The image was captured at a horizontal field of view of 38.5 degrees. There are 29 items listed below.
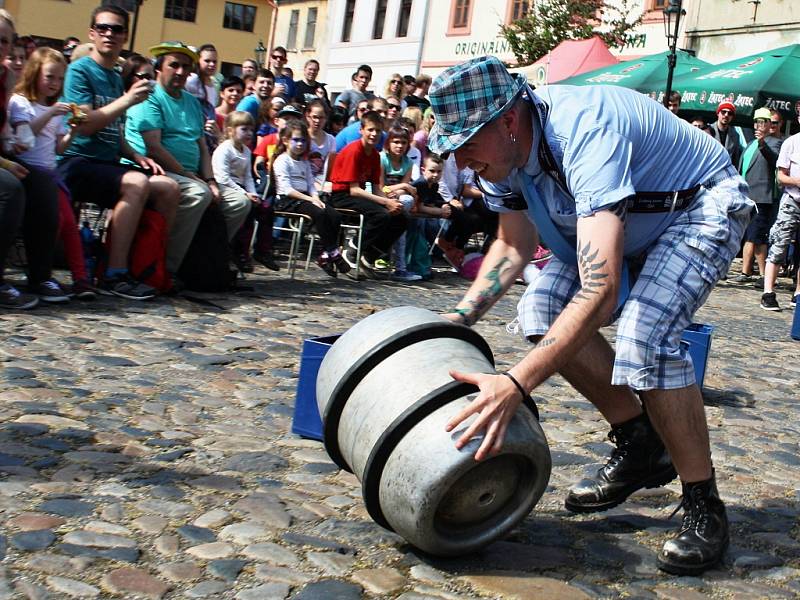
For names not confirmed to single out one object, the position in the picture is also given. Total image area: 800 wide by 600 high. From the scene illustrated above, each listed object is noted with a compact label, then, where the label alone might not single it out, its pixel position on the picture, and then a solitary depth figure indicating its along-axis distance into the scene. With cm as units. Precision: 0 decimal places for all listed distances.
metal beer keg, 315
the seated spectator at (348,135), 1215
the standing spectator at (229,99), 1205
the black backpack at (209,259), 866
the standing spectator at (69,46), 1748
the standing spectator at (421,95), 1596
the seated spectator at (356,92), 1659
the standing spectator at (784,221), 1145
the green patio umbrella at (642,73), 1814
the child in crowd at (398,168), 1145
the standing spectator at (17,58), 1111
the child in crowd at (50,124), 769
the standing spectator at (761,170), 1359
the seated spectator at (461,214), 1209
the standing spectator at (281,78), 1511
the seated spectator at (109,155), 810
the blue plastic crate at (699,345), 600
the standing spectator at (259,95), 1299
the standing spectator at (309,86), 1720
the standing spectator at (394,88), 1584
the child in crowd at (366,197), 1100
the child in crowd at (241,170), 1002
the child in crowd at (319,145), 1198
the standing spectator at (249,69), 1462
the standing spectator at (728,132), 1462
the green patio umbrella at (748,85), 1549
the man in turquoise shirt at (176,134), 863
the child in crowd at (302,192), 1062
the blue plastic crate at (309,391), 462
